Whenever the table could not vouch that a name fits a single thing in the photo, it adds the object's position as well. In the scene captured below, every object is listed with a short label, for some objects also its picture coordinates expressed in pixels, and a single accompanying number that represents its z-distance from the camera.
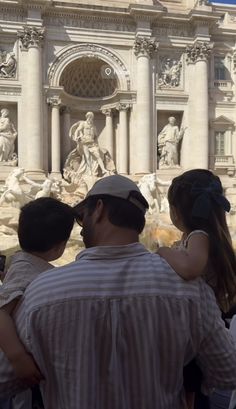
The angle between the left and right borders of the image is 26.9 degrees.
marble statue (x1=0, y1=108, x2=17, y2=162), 21.81
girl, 2.36
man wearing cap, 1.74
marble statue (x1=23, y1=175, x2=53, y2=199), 18.83
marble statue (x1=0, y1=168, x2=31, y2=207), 18.47
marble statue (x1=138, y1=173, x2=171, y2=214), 19.45
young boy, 2.44
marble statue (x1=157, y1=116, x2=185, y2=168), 23.67
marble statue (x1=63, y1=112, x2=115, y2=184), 22.33
